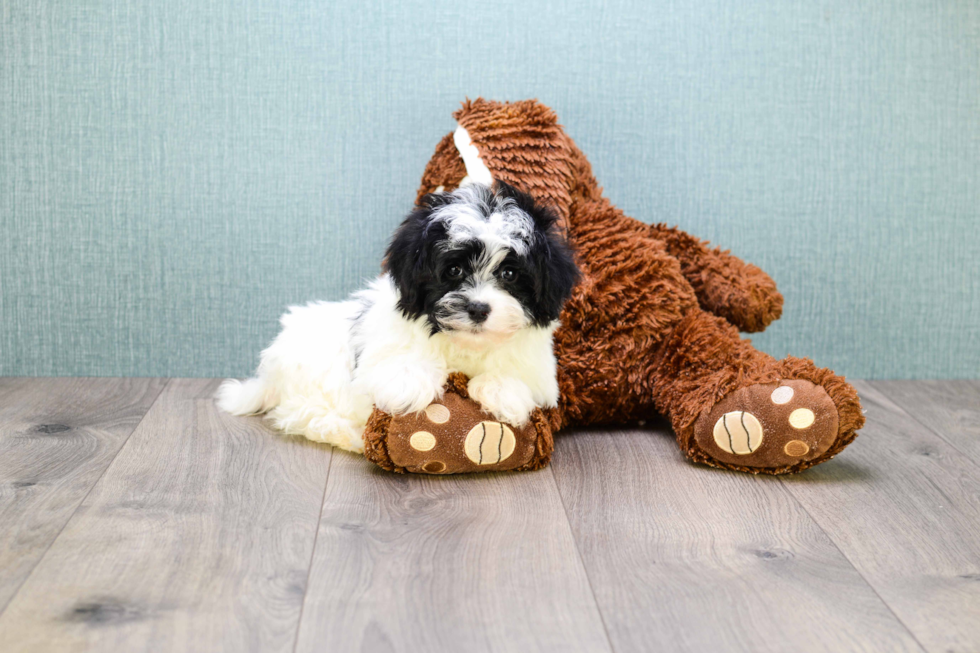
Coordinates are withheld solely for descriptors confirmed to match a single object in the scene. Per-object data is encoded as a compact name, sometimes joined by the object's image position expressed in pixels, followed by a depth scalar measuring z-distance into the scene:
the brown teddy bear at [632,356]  1.51
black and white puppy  1.39
